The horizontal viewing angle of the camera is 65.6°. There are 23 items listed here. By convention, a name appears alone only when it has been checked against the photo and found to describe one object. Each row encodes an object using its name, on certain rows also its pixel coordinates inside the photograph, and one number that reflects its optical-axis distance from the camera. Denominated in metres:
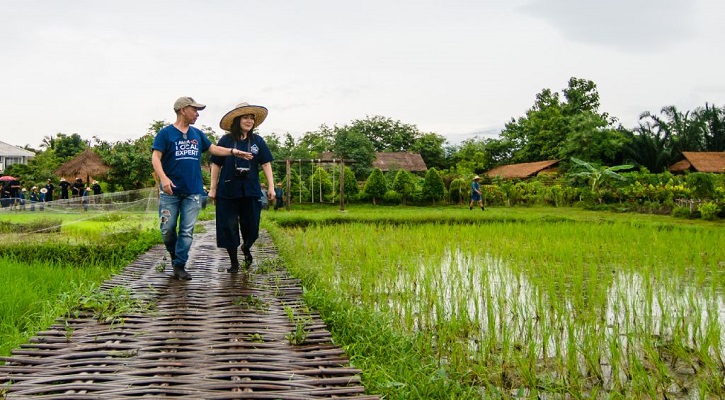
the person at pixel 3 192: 18.47
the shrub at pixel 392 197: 21.98
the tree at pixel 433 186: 22.25
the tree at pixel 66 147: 29.75
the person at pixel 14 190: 18.41
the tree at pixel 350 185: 21.81
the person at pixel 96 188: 15.81
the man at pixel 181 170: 4.04
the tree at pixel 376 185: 21.70
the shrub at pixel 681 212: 13.87
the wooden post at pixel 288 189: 16.78
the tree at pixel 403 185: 22.02
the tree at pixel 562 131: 26.52
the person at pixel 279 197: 18.17
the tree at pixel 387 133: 43.59
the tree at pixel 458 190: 22.45
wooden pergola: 16.83
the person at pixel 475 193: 17.02
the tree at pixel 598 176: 20.42
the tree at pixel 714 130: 29.69
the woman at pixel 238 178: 4.29
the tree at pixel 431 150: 40.81
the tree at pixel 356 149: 29.97
